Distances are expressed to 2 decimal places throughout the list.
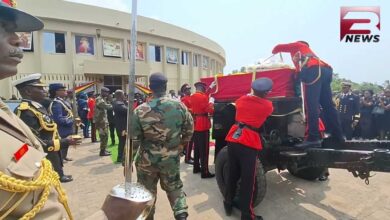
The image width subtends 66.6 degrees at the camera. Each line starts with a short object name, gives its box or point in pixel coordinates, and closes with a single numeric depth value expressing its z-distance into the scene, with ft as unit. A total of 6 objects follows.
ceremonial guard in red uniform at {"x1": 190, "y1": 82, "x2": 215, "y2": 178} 18.04
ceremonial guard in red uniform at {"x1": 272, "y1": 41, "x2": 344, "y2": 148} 12.50
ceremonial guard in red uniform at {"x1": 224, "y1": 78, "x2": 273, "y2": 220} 11.34
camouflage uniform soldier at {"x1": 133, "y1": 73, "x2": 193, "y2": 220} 10.37
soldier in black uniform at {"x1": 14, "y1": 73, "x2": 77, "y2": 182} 11.62
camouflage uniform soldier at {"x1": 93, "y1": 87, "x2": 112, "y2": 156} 25.35
